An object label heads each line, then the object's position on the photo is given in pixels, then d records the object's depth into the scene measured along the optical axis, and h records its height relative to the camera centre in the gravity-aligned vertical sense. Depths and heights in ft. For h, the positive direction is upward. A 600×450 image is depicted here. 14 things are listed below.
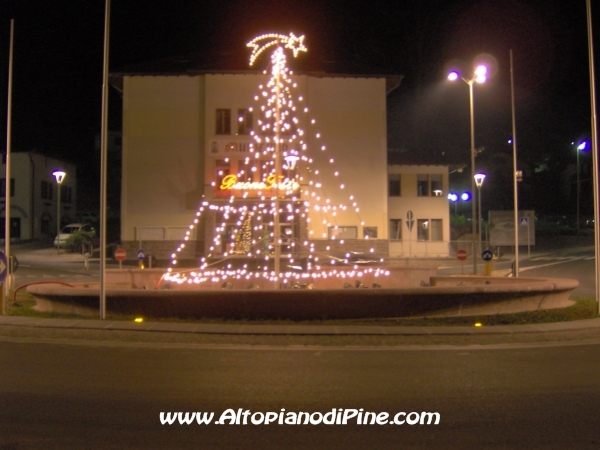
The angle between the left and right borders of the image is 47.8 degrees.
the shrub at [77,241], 156.66 +1.24
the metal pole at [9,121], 70.23 +13.29
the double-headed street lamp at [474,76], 79.46 +20.65
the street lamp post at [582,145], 165.20 +24.66
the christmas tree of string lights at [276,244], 60.54 +0.15
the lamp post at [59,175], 114.28 +12.08
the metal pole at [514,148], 78.78 +11.82
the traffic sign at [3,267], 55.93 -1.70
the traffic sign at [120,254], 94.38 -1.16
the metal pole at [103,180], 52.29 +5.28
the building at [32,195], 188.24 +14.65
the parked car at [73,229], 169.15 +4.54
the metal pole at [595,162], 58.29 +7.12
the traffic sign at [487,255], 90.88 -1.29
